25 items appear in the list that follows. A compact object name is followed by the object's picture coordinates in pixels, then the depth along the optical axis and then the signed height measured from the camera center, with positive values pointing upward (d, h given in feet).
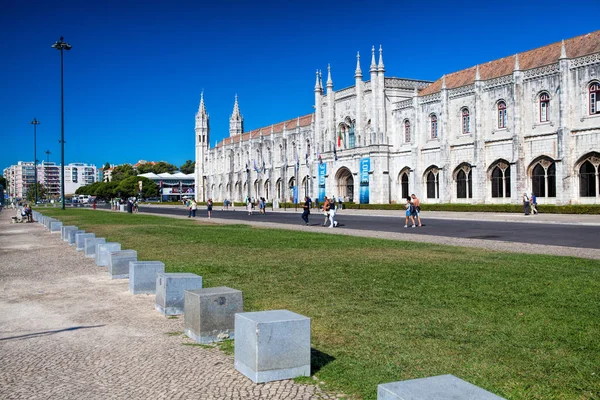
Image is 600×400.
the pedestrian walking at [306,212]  103.60 -2.83
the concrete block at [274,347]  17.40 -4.77
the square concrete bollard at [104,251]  46.32 -4.20
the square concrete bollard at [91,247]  52.80 -4.38
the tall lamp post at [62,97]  164.45 +33.15
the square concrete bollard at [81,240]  59.11 -4.13
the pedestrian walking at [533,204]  117.80 -2.35
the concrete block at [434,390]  11.53 -4.24
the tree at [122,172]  588.83 +32.64
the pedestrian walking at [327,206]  94.71 -1.55
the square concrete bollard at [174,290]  27.55 -4.50
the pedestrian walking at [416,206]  88.89 -1.78
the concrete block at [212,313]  22.15 -4.62
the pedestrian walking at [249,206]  154.18 -2.10
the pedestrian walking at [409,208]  88.63 -2.03
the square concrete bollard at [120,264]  39.63 -4.53
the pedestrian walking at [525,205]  112.87 -2.44
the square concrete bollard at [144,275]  33.40 -4.56
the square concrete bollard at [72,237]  66.64 -4.23
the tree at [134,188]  414.29 +9.80
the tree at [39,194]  588.91 +10.04
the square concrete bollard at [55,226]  90.84 -3.96
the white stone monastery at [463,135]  124.16 +17.42
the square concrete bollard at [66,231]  70.35 -3.78
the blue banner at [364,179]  183.52 +5.84
